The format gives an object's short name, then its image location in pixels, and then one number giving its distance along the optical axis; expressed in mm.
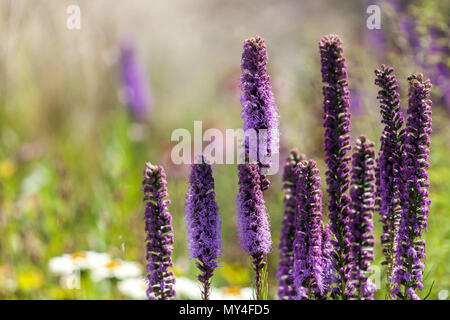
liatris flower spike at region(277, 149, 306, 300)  1369
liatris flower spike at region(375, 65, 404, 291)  1288
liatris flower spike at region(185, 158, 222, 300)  1283
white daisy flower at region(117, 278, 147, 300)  1800
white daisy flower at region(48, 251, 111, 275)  1927
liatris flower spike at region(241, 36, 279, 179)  1275
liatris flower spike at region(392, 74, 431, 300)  1283
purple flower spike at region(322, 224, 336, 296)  1315
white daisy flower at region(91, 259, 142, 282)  1899
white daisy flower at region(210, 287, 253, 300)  1818
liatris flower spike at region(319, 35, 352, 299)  1281
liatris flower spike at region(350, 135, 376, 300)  1289
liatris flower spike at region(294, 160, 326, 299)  1280
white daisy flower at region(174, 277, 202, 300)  1795
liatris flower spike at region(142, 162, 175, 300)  1298
